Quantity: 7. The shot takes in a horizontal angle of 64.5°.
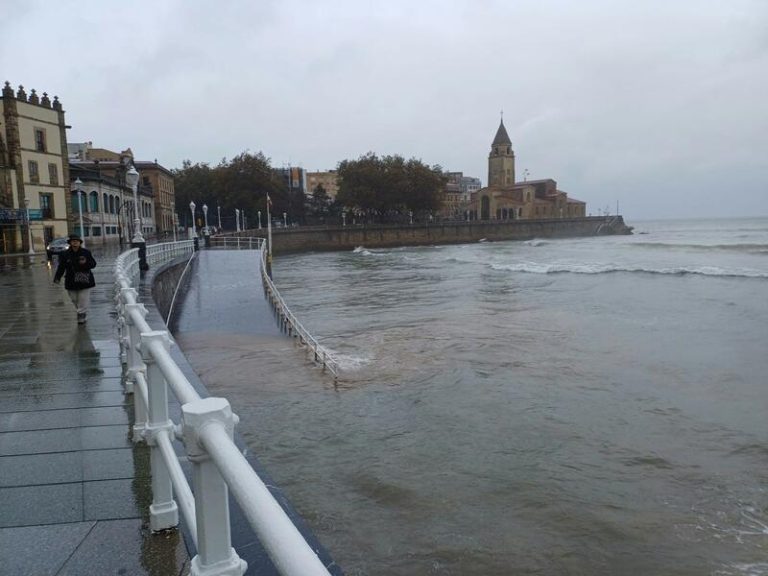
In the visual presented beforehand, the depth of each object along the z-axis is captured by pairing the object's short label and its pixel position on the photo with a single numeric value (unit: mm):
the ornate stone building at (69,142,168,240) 66438
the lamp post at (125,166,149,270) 16562
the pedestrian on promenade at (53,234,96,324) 9578
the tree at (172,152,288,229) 80306
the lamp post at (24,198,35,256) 39375
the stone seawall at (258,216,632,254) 81312
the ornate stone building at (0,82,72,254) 39531
